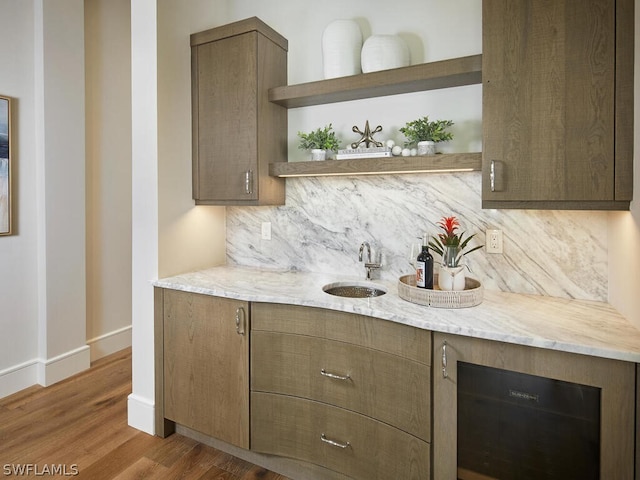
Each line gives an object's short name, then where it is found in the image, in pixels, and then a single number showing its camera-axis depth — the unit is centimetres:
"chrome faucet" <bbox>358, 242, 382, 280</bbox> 216
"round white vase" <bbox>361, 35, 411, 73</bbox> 197
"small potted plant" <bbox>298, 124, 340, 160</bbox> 218
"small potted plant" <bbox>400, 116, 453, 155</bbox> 188
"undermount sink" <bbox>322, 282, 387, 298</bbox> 210
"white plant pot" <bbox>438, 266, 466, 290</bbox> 167
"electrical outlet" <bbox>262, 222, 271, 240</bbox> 258
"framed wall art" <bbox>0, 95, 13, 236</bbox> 258
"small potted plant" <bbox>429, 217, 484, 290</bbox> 168
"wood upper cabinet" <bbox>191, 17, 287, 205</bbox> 218
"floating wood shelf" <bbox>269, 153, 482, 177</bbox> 173
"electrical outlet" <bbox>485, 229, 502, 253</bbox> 191
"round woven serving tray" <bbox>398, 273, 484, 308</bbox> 159
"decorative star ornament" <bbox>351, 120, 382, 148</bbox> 207
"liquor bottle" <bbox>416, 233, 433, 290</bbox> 171
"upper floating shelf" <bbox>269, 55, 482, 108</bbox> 176
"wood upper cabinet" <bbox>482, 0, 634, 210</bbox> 139
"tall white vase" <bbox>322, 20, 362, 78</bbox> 211
